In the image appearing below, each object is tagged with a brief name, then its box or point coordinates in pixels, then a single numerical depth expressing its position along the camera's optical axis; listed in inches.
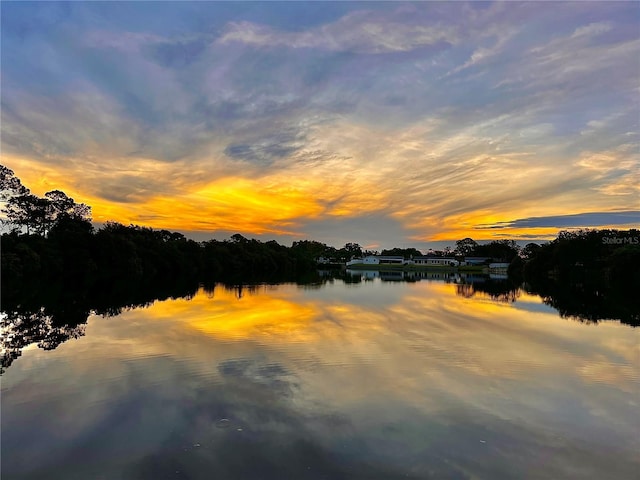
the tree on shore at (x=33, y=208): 1834.4
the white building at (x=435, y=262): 5502.0
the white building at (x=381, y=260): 5984.3
